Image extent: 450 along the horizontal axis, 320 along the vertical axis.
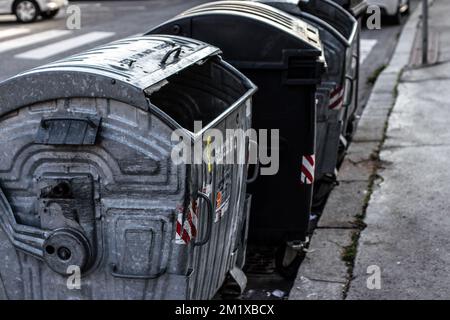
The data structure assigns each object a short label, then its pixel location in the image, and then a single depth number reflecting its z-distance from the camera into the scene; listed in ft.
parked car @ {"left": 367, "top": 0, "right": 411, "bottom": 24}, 69.82
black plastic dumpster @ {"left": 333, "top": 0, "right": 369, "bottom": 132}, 34.37
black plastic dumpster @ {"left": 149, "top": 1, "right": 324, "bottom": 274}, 21.43
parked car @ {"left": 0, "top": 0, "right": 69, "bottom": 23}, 70.28
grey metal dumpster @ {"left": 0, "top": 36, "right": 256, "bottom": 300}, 14.83
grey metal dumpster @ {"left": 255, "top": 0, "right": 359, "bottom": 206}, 25.95
